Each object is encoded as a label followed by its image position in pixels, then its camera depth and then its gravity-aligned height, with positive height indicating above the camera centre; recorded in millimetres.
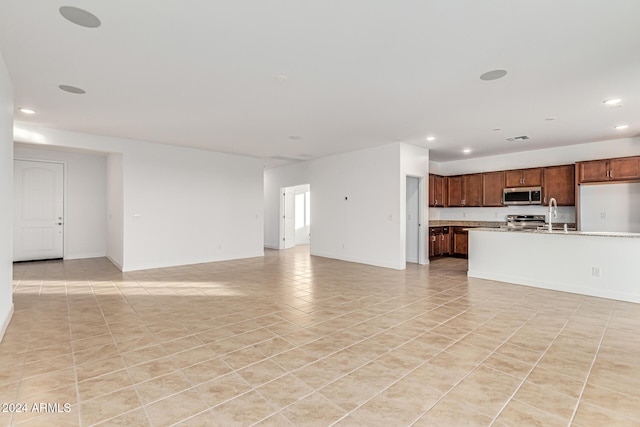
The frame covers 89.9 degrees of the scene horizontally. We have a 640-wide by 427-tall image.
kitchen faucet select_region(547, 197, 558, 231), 7000 +51
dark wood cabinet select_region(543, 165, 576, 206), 6949 +661
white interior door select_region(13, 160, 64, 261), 7281 +77
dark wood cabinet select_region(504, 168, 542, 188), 7379 +876
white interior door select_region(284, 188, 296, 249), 10688 -108
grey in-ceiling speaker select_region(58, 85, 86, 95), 3832 +1514
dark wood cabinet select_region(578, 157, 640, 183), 6070 +878
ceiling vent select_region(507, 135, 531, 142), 6340 +1531
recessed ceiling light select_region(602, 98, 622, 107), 4184 +1506
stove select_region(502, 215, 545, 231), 7554 -162
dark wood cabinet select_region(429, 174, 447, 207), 8602 +653
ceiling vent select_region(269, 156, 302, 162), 8617 +1533
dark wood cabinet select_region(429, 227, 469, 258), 8392 -743
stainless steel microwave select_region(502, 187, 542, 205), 7367 +441
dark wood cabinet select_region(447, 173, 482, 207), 8518 +658
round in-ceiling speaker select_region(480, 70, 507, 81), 3338 +1484
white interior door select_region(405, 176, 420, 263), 7688 -144
